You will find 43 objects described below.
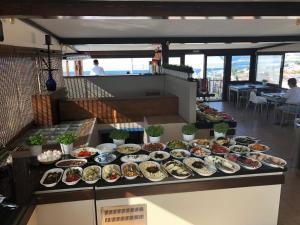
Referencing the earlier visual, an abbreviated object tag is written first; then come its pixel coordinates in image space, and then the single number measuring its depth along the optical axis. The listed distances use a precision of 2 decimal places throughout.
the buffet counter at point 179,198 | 2.03
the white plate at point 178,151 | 2.58
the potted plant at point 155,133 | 2.95
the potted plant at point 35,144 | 2.54
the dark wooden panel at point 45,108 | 3.86
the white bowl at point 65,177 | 2.03
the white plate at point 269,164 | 2.31
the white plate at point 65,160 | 2.39
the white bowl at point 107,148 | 2.69
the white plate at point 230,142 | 2.91
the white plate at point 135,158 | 2.47
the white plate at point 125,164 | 2.11
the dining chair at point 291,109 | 5.98
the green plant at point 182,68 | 4.02
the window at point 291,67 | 7.90
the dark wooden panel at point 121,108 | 4.55
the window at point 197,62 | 9.43
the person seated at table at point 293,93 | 5.89
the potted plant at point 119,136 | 2.88
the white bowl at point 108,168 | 2.07
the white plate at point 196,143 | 2.83
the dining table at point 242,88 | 8.28
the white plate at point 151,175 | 2.11
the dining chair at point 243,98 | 8.40
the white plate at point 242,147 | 2.68
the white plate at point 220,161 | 2.23
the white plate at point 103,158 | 2.43
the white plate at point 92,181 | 2.05
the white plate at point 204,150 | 2.62
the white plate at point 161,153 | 2.50
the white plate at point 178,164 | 2.14
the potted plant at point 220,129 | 3.05
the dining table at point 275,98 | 6.44
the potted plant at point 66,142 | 2.64
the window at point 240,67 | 9.63
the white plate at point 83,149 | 2.57
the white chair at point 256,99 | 7.20
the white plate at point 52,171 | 2.07
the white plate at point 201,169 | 2.18
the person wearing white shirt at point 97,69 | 7.48
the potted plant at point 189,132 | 3.01
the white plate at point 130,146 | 2.65
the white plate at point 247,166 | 2.27
